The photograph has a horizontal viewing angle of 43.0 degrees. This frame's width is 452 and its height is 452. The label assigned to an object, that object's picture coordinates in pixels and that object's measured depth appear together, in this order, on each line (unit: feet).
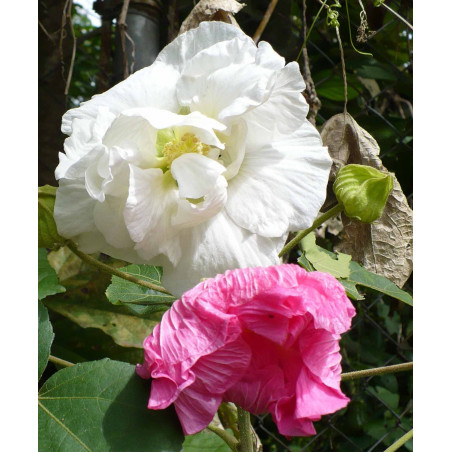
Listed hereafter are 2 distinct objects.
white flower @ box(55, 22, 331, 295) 1.20
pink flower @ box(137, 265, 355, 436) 1.05
